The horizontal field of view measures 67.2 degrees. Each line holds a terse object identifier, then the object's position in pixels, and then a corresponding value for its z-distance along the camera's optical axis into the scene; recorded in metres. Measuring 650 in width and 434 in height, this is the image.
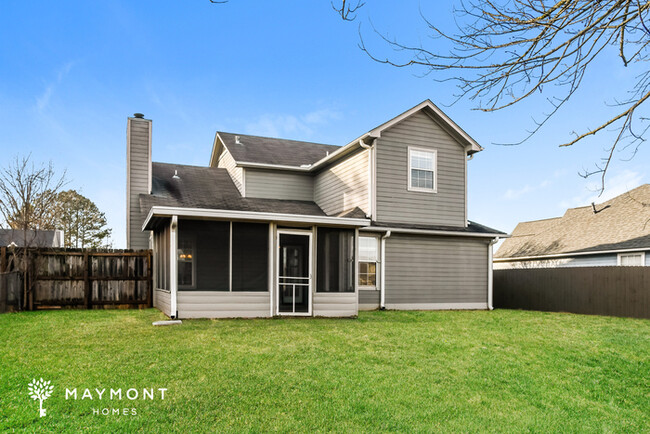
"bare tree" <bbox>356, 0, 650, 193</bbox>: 3.93
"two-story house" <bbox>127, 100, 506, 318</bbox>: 10.79
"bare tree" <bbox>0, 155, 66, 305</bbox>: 14.78
